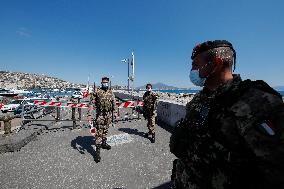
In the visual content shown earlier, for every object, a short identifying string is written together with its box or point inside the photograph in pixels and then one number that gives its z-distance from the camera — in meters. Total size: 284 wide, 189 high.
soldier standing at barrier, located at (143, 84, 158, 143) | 5.45
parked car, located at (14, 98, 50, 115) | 8.52
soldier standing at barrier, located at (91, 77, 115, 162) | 4.49
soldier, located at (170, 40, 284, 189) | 0.70
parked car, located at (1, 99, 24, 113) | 10.83
